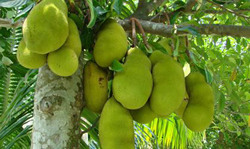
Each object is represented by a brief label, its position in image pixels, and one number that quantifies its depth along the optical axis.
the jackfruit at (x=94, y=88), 0.99
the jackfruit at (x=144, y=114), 0.99
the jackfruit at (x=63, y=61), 0.83
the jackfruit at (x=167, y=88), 0.92
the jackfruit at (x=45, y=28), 0.79
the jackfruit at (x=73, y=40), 0.88
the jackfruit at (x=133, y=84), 0.89
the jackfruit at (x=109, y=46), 0.96
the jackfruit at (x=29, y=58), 0.87
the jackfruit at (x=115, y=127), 0.89
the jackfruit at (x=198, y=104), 1.03
